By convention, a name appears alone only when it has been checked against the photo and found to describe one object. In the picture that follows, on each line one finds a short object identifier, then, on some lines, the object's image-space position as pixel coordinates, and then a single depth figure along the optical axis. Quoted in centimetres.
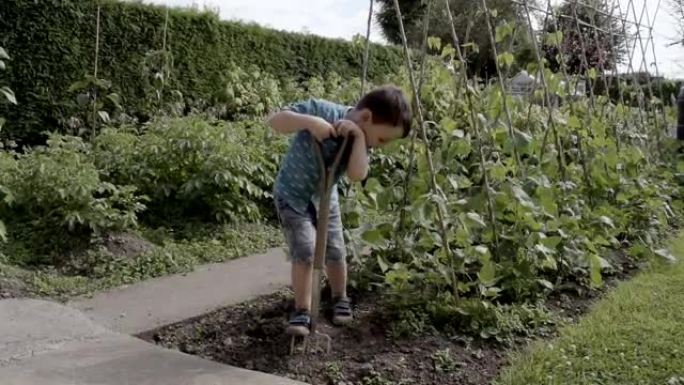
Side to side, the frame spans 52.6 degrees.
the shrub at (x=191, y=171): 550
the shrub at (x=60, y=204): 461
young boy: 274
